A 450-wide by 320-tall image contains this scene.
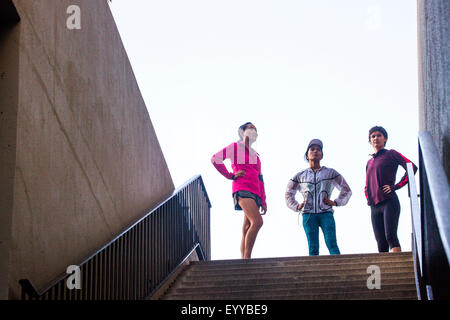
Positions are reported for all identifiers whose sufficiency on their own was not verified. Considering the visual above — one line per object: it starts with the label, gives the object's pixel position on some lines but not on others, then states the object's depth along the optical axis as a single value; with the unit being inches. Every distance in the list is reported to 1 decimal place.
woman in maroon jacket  335.0
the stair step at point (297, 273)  295.9
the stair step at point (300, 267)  301.7
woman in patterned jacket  347.3
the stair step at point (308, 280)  284.0
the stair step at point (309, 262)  306.3
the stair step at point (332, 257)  310.1
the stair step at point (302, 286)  275.4
